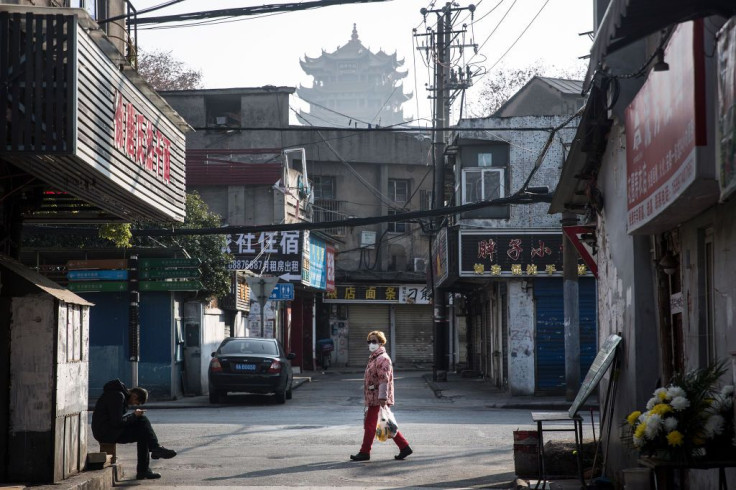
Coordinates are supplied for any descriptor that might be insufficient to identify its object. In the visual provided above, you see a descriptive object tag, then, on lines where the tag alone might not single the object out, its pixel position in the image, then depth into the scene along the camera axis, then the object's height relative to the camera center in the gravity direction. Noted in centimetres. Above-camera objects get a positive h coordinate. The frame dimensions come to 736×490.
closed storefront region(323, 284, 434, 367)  5097 +0
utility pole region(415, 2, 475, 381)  3425 +693
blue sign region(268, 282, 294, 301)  3453 +90
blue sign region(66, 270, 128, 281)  2459 +108
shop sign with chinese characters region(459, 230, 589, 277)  2811 +168
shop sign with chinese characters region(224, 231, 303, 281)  3834 +245
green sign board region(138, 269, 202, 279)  2436 +109
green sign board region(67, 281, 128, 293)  2505 +84
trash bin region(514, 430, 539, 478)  1223 -161
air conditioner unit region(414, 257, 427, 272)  5422 +275
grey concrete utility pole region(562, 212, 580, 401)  2219 -14
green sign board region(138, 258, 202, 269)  2436 +133
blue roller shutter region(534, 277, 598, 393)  2797 -37
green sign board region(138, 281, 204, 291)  2517 +84
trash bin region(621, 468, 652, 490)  863 -133
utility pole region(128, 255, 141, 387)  2261 +14
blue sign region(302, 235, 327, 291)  4050 +225
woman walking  1428 -106
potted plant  715 -73
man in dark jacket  1251 -121
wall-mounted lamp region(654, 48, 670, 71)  759 +178
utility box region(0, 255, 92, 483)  1044 -55
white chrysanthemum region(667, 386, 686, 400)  746 -54
